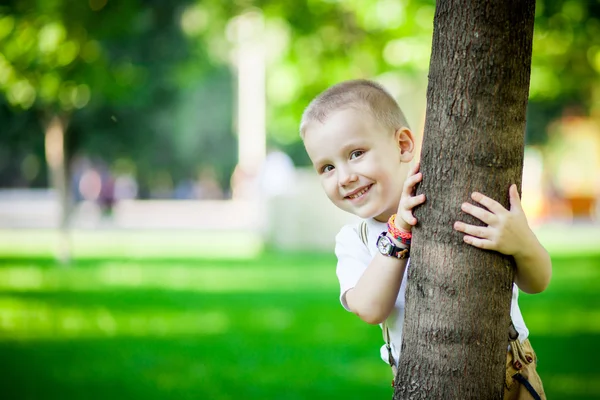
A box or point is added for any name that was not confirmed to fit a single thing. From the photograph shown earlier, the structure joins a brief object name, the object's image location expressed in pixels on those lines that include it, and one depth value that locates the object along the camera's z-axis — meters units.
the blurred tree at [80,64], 10.92
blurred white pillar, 34.09
